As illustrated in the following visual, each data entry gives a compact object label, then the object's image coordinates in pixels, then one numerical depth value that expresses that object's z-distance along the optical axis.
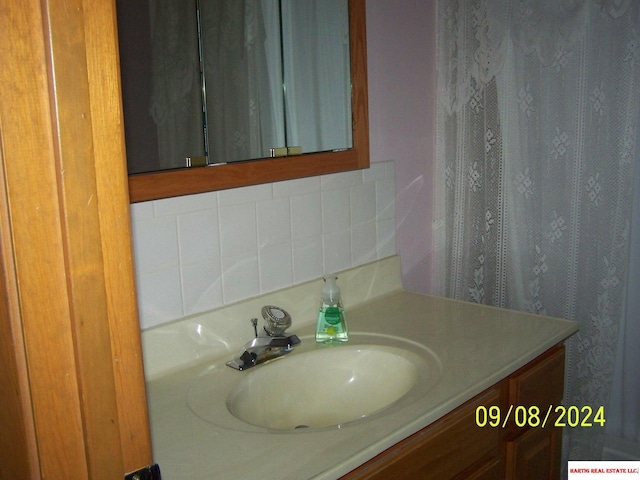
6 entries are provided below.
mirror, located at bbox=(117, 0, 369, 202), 1.28
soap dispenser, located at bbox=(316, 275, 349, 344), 1.51
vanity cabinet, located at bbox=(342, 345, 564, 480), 1.13
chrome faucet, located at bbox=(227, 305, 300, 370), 1.39
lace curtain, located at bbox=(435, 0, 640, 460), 1.72
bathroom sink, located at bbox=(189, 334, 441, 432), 1.30
